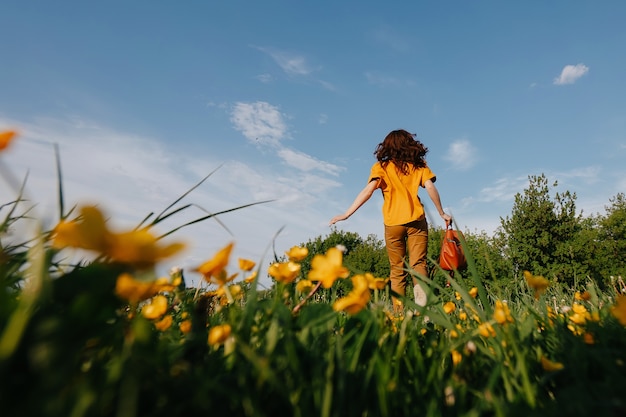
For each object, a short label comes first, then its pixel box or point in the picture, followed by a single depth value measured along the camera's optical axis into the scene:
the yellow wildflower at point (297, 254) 1.32
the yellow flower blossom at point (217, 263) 0.81
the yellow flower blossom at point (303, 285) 1.39
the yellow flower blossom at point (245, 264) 1.34
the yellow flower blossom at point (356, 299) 0.94
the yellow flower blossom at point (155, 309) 0.99
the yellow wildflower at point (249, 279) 1.61
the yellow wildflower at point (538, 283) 1.15
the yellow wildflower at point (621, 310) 0.89
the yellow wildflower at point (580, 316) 1.49
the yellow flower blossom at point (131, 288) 0.66
